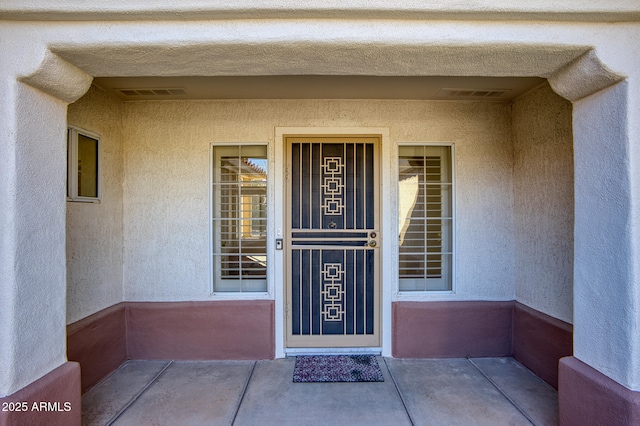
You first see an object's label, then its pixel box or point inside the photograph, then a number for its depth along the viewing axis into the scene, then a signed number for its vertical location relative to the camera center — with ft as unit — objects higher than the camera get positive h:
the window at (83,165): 10.41 +1.52
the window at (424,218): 12.91 -0.17
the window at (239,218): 12.85 -0.17
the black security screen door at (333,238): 12.79 -0.91
